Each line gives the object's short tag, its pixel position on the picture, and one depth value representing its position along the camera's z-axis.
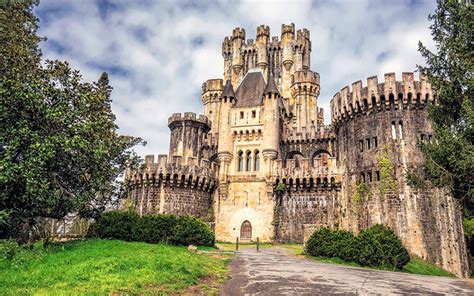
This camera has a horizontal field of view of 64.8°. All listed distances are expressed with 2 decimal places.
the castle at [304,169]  27.89
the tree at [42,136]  16.25
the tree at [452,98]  15.51
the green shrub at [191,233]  23.70
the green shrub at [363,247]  20.12
